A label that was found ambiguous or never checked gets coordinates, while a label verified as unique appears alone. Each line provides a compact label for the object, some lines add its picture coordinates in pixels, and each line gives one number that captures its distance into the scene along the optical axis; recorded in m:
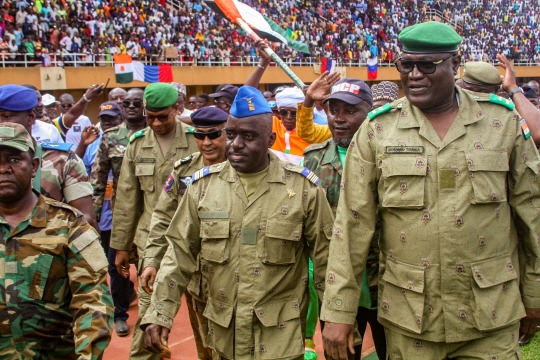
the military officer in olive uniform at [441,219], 2.73
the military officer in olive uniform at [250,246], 3.17
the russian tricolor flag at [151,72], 21.23
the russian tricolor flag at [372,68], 29.61
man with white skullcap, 6.07
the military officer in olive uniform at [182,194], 3.77
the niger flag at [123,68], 20.45
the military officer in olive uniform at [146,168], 4.84
